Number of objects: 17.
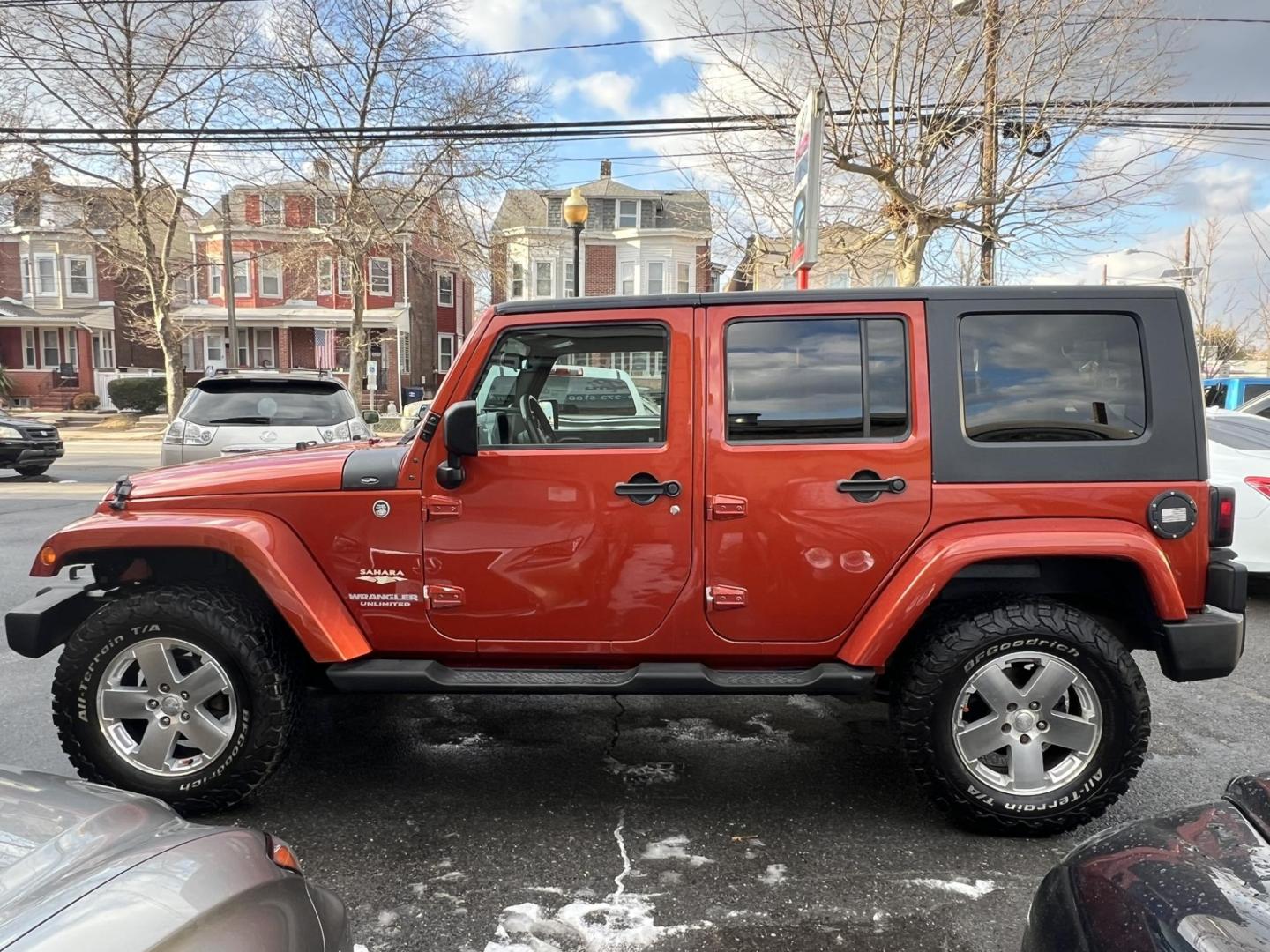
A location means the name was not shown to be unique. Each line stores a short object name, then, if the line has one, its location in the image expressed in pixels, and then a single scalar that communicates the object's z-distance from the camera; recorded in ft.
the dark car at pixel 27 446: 42.88
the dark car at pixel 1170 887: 4.77
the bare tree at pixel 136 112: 68.59
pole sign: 21.13
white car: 19.26
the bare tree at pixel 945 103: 38.88
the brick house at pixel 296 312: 112.27
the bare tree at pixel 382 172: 72.43
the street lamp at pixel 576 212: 39.14
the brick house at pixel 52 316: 113.50
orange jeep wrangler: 9.98
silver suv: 24.25
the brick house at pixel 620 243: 116.06
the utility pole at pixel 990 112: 37.78
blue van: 62.69
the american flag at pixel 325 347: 115.75
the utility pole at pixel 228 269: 79.82
